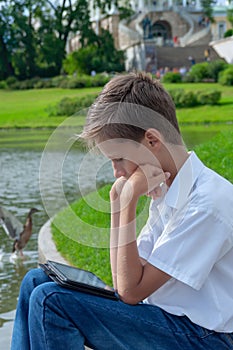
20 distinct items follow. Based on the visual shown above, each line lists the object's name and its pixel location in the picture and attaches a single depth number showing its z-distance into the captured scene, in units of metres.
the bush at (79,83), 45.34
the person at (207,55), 55.91
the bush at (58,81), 47.63
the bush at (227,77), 40.09
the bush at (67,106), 33.48
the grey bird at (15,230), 6.61
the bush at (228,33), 60.38
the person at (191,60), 55.72
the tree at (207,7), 72.81
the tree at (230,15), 65.12
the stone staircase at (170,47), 57.66
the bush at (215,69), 43.97
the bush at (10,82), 50.71
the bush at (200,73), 44.31
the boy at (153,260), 2.45
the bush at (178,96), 32.82
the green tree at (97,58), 53.41
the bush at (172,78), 43.97
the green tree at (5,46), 55.91
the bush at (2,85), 50.62
